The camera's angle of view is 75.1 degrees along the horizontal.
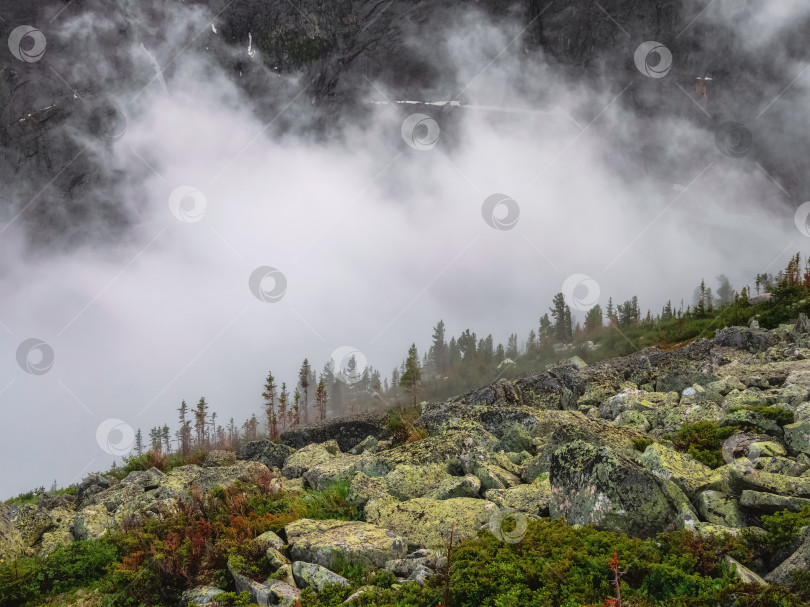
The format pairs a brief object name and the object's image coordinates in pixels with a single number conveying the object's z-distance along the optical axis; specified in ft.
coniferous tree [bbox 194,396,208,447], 242.27
